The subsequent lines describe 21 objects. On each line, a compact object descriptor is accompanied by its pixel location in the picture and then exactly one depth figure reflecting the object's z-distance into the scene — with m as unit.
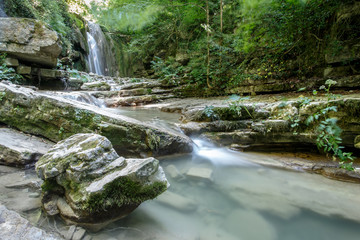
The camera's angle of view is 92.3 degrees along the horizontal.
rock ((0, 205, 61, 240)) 1.06
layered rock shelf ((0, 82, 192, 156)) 2.55
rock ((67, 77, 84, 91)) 8.61
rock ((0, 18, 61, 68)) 5.89
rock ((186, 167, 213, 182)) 2.44
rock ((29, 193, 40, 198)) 1.60
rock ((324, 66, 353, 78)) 5.10
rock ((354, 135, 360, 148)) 2.66
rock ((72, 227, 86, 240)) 1.25
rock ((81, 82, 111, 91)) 9.06
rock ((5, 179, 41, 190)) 1.71
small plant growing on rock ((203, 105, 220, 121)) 3.86
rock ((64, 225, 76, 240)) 1.25
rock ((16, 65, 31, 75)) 6.67
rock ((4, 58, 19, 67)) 6.19
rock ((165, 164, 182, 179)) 2.43
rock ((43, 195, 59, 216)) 1.41
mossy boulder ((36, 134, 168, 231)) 1.33
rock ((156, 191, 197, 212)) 1.83
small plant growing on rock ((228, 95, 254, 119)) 3.67
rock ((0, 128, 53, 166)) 2.09
